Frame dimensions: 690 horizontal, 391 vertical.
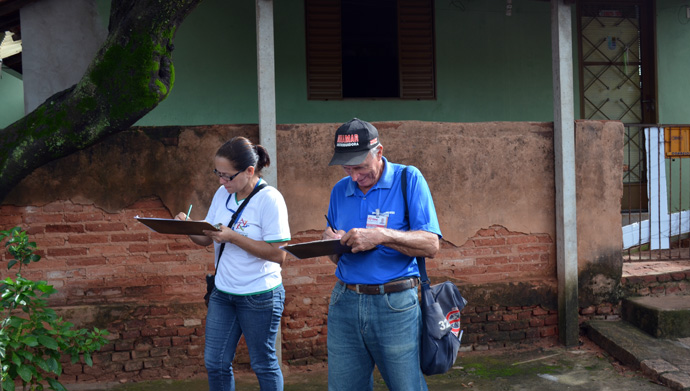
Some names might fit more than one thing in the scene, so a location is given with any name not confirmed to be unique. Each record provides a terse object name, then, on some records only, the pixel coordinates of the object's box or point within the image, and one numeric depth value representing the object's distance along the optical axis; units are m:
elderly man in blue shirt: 2.80
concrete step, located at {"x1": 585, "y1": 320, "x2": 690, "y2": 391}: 4.89
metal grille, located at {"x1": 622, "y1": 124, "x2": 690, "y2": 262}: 6.59
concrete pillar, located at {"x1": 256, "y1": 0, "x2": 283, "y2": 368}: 5.25
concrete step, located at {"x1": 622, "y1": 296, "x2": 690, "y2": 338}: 5.63
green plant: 3.71
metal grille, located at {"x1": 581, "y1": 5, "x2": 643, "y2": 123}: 8.38
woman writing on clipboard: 3.36
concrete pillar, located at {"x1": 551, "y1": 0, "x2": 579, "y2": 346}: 5.80
